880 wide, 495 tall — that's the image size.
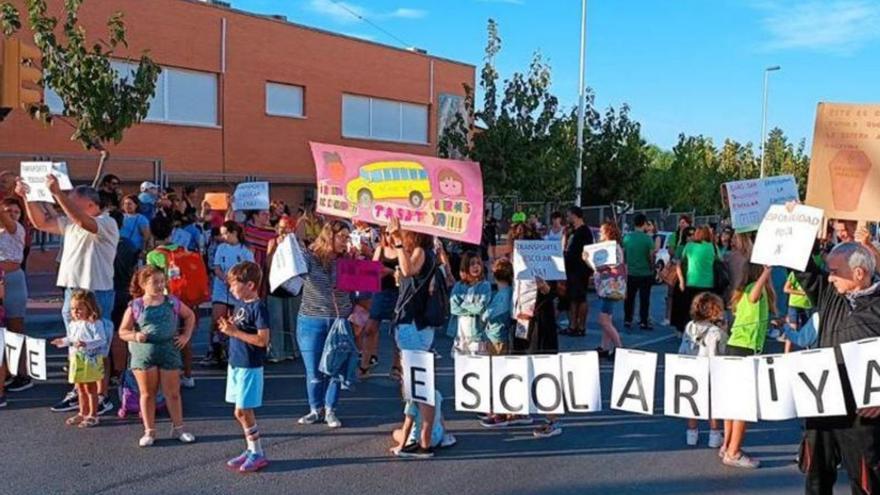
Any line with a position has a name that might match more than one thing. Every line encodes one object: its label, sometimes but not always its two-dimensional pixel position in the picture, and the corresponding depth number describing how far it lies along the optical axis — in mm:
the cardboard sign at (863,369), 4566
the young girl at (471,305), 6988
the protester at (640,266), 13117
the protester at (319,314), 7074
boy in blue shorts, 5984
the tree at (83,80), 12891
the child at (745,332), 6387
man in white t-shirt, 7031
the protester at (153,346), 6508
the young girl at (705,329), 6629
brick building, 19109
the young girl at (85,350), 6781
